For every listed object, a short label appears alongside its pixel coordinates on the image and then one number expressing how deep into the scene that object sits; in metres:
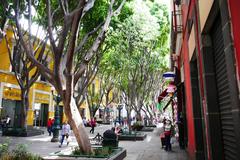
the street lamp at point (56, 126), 17.56
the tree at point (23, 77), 20.63
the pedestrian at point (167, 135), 13.16
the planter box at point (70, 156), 8.34
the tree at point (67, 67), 8.05
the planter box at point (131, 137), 18.41
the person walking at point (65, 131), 15.10
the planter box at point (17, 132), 20.27
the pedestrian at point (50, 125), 22.36
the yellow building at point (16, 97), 25.23
